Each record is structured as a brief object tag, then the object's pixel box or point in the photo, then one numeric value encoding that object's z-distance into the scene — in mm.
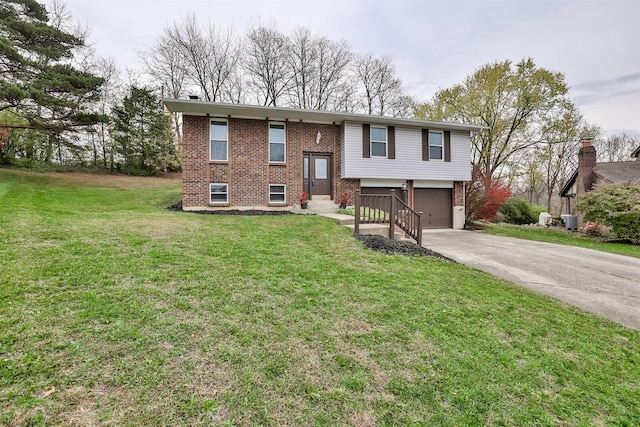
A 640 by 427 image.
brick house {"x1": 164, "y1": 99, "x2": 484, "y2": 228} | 10523
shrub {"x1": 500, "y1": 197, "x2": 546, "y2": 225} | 18797
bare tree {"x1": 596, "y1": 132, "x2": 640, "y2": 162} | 27891
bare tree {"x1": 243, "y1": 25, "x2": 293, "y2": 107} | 21203
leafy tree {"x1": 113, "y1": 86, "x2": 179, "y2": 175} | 18891
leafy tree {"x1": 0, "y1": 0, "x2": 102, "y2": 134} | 11781
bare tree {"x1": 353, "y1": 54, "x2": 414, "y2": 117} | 22688
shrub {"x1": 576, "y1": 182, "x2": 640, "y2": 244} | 10258
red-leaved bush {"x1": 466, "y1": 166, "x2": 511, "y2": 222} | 13828
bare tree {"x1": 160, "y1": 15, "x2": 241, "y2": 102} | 20438
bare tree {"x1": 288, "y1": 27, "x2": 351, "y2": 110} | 21906
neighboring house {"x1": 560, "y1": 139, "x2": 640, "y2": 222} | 14273
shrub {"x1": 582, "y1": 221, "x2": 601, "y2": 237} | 12500
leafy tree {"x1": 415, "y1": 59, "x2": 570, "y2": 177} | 17672
